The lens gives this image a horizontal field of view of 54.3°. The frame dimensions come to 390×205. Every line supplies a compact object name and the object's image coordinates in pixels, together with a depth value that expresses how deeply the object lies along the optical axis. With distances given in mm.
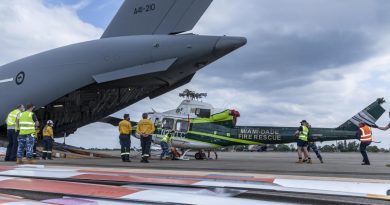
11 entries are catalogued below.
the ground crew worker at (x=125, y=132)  11820
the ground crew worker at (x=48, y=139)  13415
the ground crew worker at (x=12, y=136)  10742
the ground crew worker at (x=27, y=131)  10125
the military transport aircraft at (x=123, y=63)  10711
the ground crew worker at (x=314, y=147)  13574
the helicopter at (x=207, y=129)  17906
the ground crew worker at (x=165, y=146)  16328
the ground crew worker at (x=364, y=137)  12828
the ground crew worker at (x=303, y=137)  13281
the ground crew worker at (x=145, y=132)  11617
